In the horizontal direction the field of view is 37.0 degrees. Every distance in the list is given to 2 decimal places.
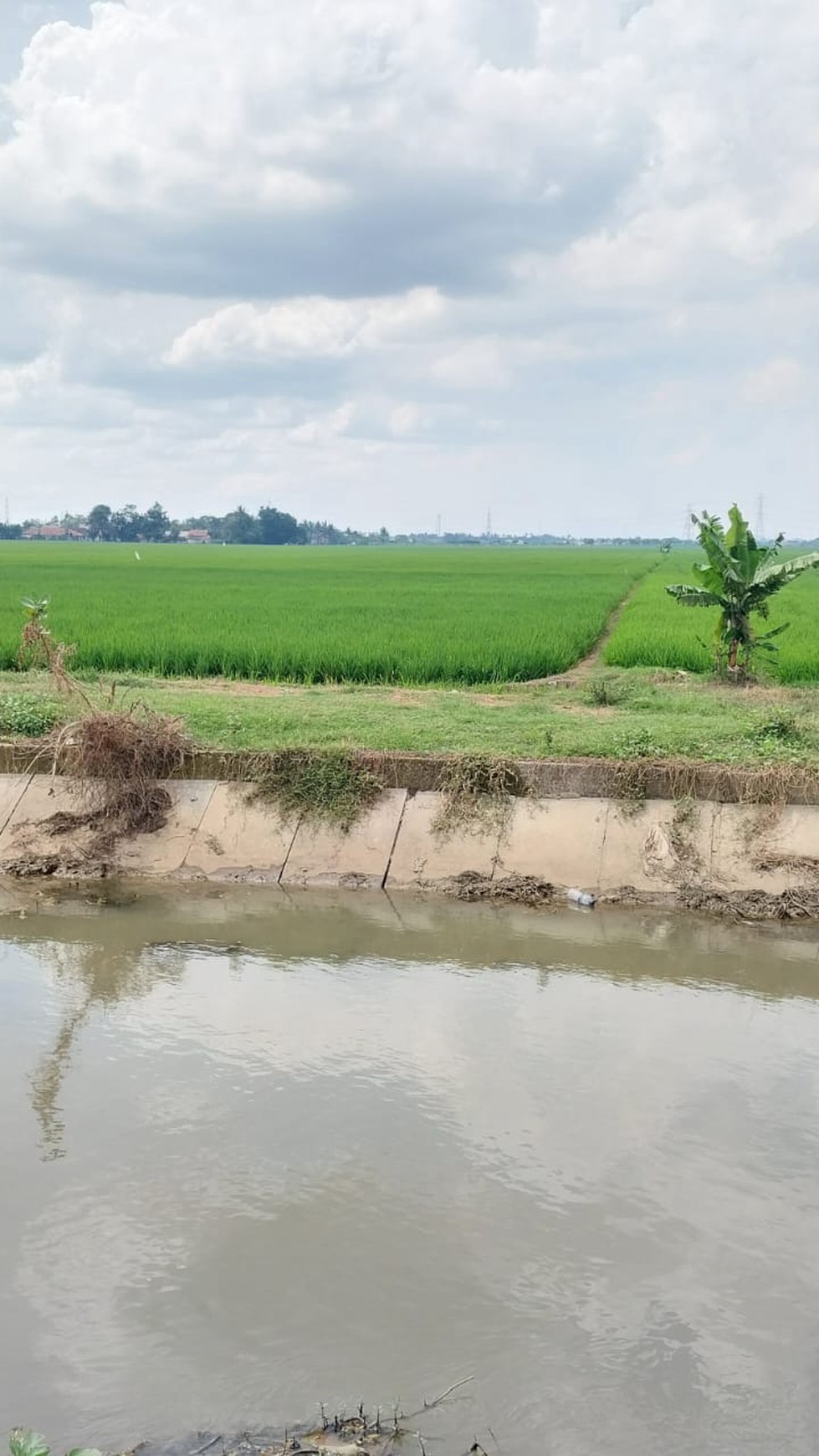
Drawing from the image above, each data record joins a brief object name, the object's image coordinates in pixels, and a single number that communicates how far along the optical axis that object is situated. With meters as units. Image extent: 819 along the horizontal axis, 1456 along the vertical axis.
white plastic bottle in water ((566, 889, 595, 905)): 7.53
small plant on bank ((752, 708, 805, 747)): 8.67
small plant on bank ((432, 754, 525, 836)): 8.06
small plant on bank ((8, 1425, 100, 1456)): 2.44
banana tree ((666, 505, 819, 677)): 12.34
